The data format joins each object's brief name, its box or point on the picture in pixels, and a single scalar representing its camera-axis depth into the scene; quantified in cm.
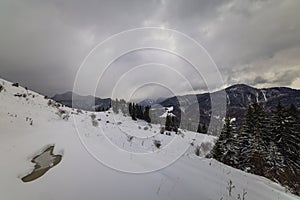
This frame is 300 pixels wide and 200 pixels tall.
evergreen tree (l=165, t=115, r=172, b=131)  2717
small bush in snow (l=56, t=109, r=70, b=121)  1276
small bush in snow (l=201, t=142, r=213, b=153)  2176
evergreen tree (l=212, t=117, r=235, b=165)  2066
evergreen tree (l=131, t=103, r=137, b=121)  3841
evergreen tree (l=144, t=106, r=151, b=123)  4391
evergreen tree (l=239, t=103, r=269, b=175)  1825
